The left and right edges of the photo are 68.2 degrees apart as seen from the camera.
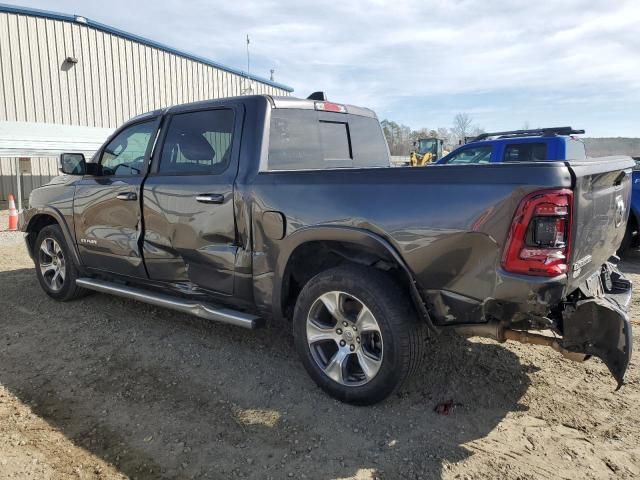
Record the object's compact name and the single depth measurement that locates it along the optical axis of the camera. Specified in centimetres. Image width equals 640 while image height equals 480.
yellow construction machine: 3081
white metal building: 1436
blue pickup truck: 732
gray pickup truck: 236
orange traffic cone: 1039
